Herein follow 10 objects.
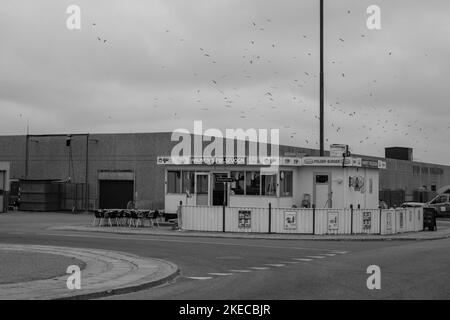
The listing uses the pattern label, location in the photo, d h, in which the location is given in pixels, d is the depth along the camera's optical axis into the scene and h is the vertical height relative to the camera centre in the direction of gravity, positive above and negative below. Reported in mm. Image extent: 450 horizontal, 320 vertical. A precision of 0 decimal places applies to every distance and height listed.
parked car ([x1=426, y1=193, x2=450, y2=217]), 55969 -133
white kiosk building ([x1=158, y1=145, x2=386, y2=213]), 34844 +972
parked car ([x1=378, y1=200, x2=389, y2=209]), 38325 -129
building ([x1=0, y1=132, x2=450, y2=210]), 51875 +2395
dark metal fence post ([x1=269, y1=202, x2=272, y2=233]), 31047 -773
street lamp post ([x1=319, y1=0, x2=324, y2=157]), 36844 +6221
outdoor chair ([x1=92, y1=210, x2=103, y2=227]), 34688 -751
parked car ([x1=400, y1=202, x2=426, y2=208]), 52619 -142
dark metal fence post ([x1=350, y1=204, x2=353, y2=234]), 31172 -782
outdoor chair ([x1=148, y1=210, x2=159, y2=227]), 34562 -771
